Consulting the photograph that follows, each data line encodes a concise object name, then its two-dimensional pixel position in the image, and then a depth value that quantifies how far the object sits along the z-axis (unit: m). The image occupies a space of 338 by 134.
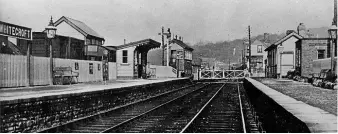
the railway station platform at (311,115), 4.91
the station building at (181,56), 66.56
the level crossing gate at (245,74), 53.78
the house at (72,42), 30.83
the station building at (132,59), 34.44
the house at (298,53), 36.66
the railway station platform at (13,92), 11.85
